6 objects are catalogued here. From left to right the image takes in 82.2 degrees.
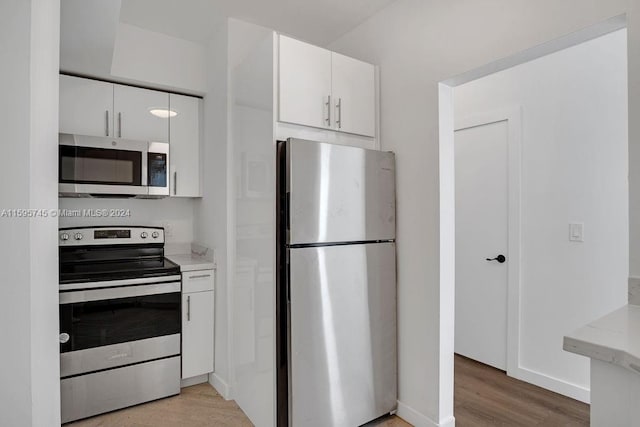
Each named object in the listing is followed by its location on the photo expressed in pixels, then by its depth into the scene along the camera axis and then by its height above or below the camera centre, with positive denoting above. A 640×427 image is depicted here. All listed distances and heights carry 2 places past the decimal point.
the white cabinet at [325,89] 2.02 +0.74
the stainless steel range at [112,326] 2.23 -0.73
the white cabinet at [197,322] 2.63 -0.79
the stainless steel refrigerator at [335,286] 1.91 -0.40
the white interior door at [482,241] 2.92 -0.23
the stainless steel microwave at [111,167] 2.41 +0.32
